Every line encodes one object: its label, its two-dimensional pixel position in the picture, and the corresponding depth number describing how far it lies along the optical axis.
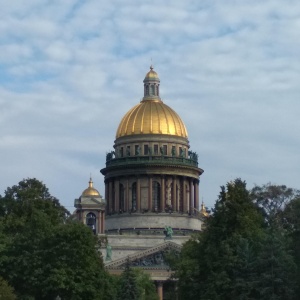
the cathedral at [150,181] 157.88
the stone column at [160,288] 147.35
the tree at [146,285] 124.69
